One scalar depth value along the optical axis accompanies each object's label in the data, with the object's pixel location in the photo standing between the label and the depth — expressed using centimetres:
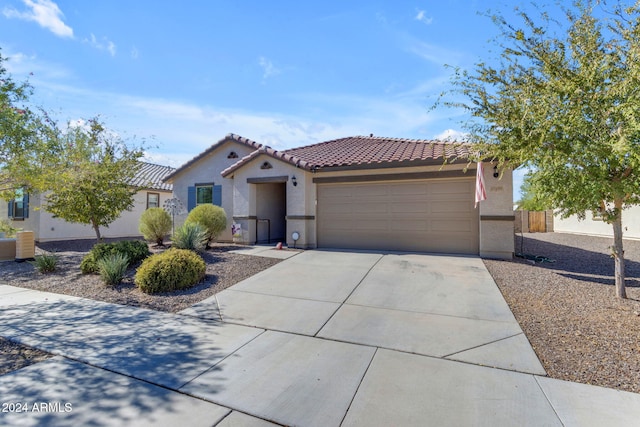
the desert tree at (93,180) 968
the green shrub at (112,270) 727
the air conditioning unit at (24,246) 1077
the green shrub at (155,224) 1308
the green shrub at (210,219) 1186
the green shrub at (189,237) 1014
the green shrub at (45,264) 890
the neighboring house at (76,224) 1611
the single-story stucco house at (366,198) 1005
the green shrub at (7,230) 1367
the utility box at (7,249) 1109
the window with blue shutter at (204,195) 1507
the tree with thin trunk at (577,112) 483
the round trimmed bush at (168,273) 677
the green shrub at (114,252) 850
